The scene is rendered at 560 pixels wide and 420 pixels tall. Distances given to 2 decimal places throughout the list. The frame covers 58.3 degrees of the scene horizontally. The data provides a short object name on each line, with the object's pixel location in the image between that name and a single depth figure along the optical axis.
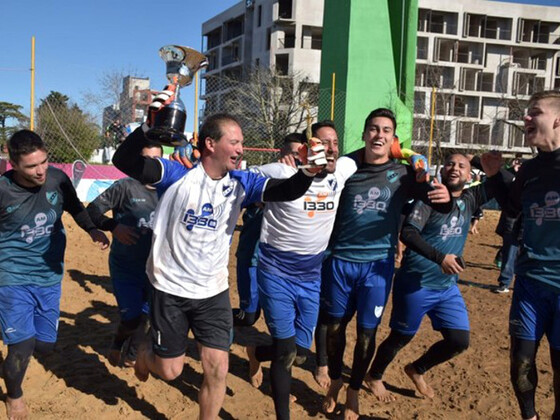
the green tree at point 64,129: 12.04
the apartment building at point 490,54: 46.11
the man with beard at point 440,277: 4.03
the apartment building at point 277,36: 42.09
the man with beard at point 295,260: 3.66
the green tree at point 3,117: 20.65
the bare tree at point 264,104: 15.96
